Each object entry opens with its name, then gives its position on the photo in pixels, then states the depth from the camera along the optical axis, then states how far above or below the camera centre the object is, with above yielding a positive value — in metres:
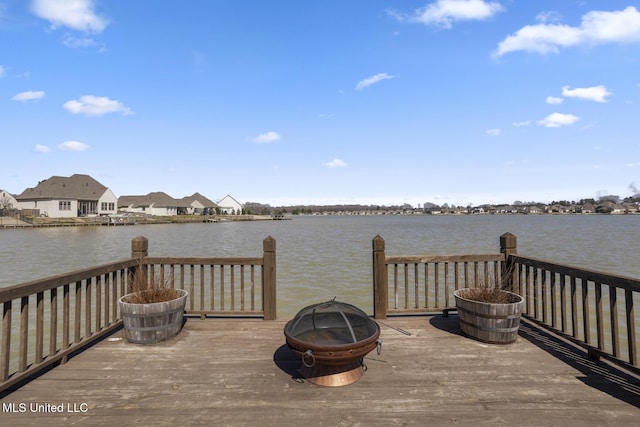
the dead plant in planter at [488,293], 4.81 -1.16
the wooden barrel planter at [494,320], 4.48 -1.44
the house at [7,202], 59.22 +2.48
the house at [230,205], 129.25 +3.58
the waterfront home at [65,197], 56.53 +3.07
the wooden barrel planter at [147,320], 4.55 -1.44
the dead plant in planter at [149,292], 4.80 -1.12
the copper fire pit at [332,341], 3.29 -1.26
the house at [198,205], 96.25 +2.96
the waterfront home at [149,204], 83.12 +2.61
